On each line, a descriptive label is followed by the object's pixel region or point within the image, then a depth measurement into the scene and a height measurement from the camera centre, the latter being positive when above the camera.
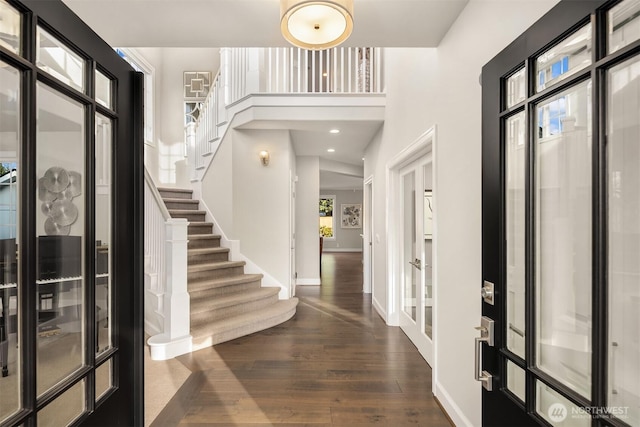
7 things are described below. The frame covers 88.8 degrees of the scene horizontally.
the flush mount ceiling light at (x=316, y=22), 1.47 +0.92
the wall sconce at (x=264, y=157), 4.84 +0.85
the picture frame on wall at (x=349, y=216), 13.70 -0.09
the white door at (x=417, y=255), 3.09 -0.44
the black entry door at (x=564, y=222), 0.77 -0.03
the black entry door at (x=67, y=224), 0.87 -0.03
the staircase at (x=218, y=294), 3.46 -0.99
